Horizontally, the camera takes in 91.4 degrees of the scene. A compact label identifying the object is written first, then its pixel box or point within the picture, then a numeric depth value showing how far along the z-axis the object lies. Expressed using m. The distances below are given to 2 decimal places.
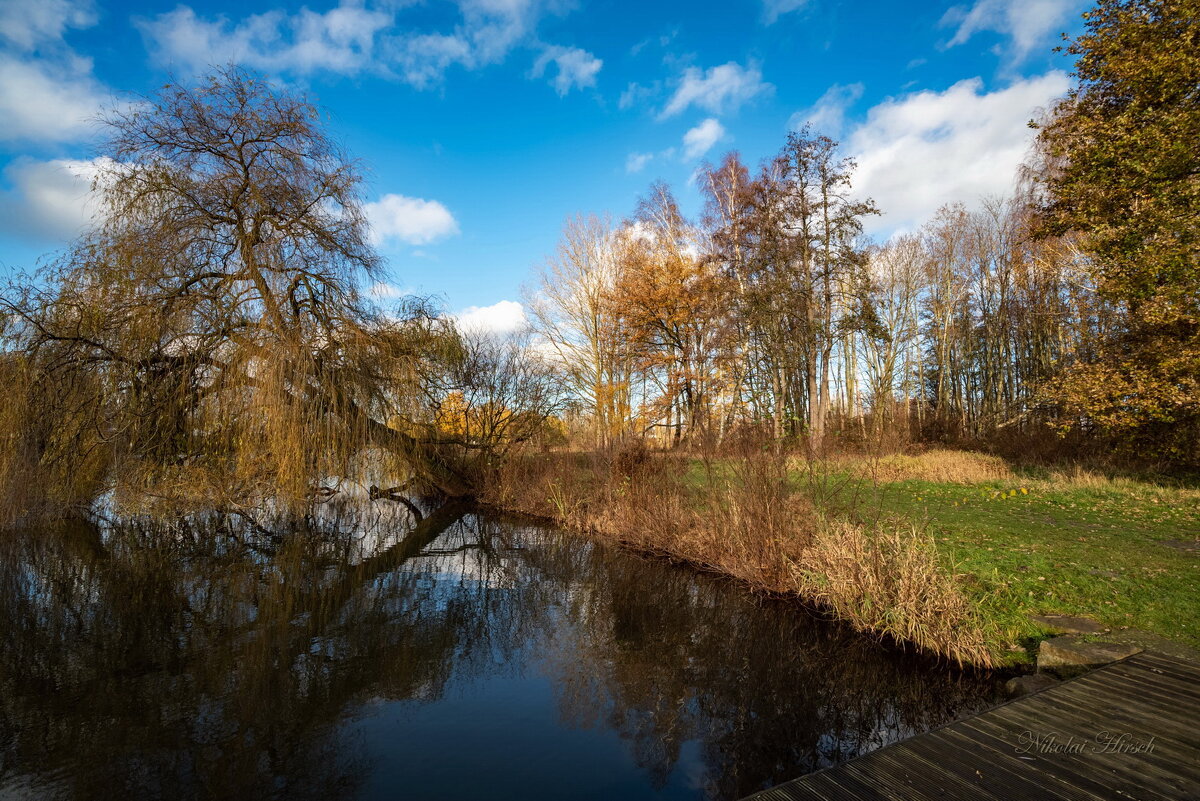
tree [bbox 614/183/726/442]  22.25
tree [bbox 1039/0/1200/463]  10.75
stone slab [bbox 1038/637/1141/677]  4.73
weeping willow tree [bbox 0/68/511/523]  9.84
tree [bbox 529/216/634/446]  23.38
